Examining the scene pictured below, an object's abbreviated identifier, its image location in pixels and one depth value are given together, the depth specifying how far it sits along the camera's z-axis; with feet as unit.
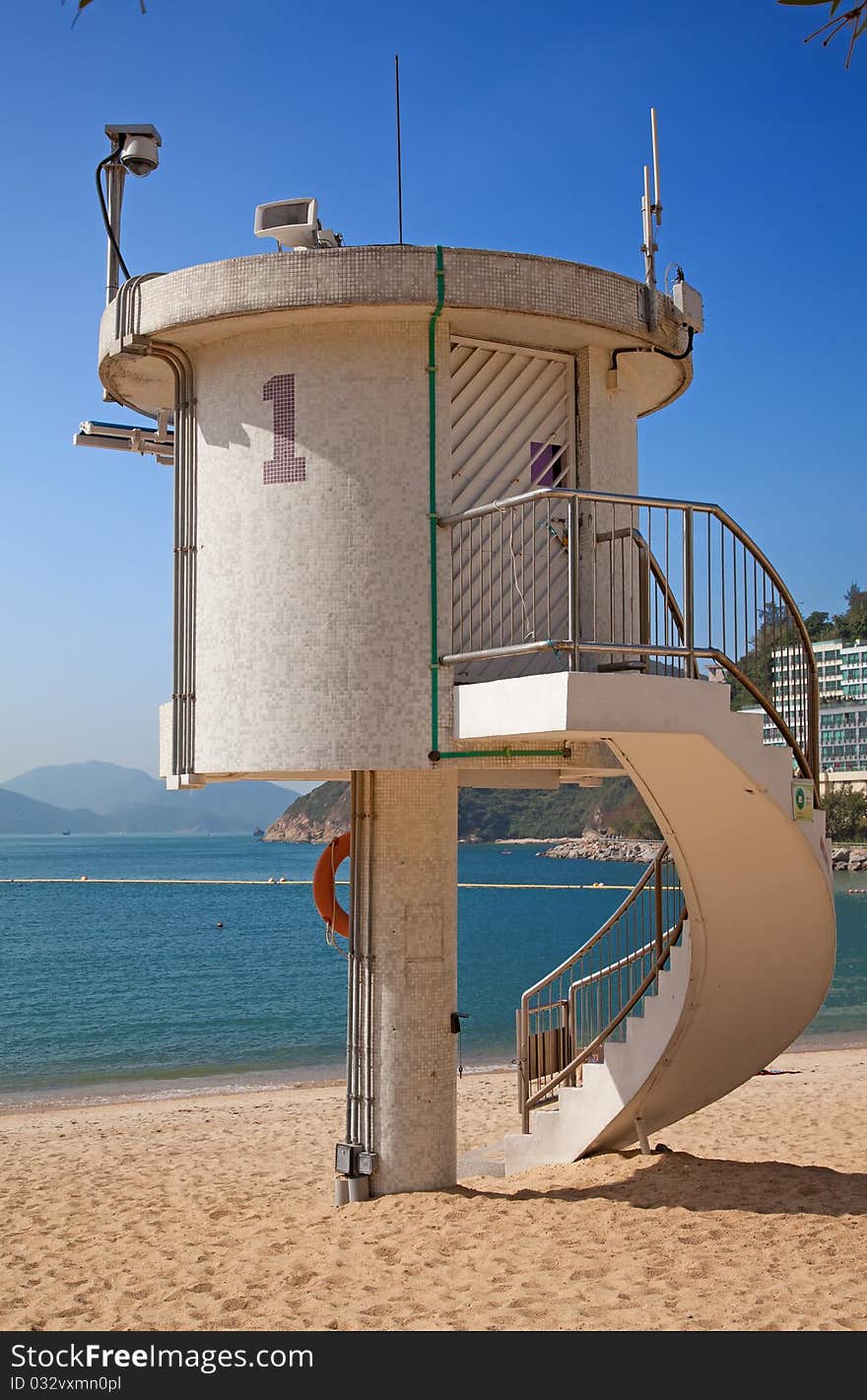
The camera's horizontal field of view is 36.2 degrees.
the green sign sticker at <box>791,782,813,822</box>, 28.30
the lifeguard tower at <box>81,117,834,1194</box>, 28.14
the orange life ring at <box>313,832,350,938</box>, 33.14
